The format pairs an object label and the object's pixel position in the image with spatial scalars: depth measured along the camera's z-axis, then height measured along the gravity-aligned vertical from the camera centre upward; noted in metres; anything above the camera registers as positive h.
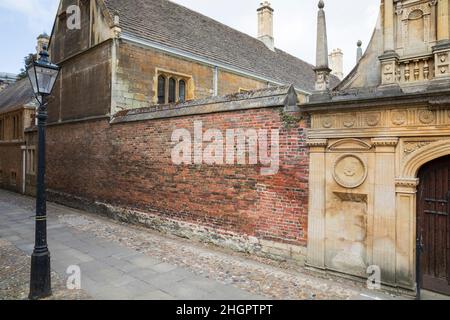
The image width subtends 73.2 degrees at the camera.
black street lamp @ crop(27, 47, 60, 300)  5.17 -0.62
